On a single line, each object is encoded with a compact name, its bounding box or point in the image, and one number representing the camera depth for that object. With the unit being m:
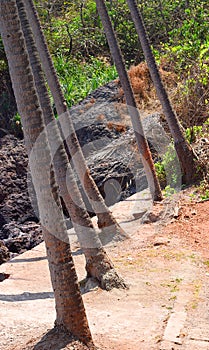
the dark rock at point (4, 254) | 12.24
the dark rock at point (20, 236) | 14.05
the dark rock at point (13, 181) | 16.44
